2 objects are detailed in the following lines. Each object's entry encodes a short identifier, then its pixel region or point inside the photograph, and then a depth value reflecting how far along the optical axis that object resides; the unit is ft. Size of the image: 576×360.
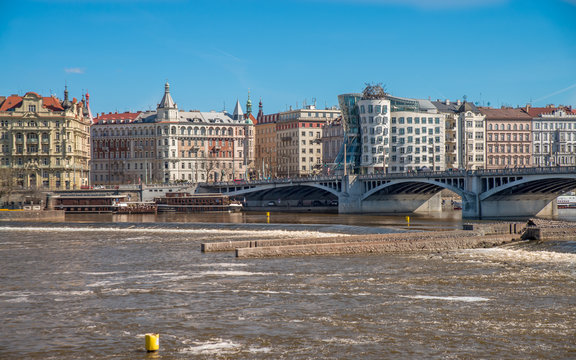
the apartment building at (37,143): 509.35
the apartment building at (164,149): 637.30
